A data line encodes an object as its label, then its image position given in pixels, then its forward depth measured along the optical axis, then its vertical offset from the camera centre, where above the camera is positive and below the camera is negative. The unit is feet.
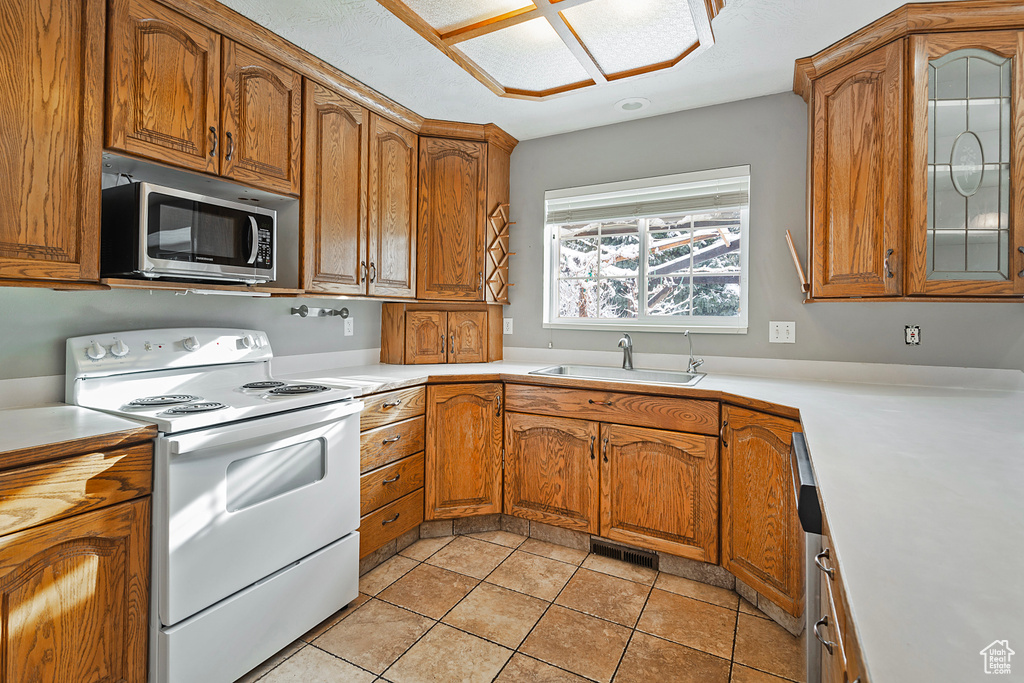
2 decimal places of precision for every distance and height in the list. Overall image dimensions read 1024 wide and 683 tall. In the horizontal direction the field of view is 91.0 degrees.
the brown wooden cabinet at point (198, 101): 5.33 +2.89
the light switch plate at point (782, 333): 8.39 +0.23
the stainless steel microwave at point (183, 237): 5.37 +1.21
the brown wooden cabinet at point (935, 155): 6.02 +2.42
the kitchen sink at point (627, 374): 8.43 -0.54
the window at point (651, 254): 9.09 +1.79
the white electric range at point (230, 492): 4.69 -1.63
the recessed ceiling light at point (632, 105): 8.79 +4.28
